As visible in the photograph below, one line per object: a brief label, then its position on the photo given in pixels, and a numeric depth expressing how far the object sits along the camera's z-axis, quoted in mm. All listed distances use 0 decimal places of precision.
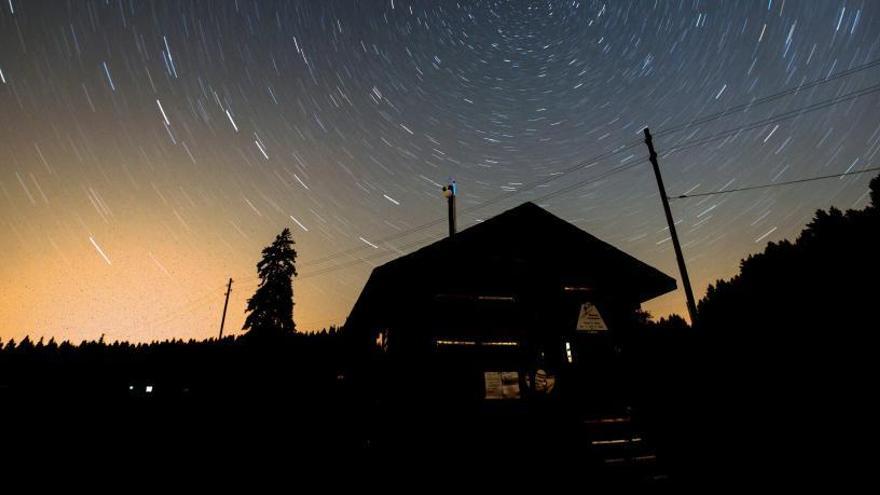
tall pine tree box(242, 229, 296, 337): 33688
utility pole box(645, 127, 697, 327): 13266
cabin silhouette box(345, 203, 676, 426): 10008
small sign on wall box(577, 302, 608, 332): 10266
